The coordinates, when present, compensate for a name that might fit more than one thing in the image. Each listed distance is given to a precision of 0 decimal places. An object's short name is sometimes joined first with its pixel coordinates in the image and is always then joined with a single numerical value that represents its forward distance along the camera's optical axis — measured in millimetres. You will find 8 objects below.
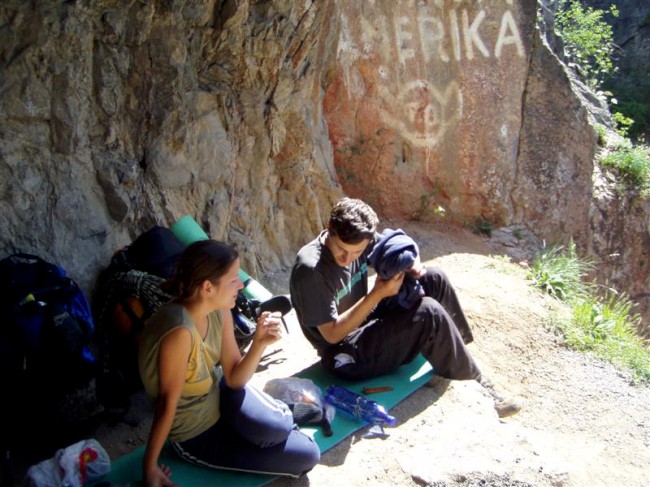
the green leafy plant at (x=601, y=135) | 8134
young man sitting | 3201
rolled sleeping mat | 4242
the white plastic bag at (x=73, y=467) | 2545
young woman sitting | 2459
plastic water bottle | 3273
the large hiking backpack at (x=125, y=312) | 3223
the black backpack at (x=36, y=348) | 2803
